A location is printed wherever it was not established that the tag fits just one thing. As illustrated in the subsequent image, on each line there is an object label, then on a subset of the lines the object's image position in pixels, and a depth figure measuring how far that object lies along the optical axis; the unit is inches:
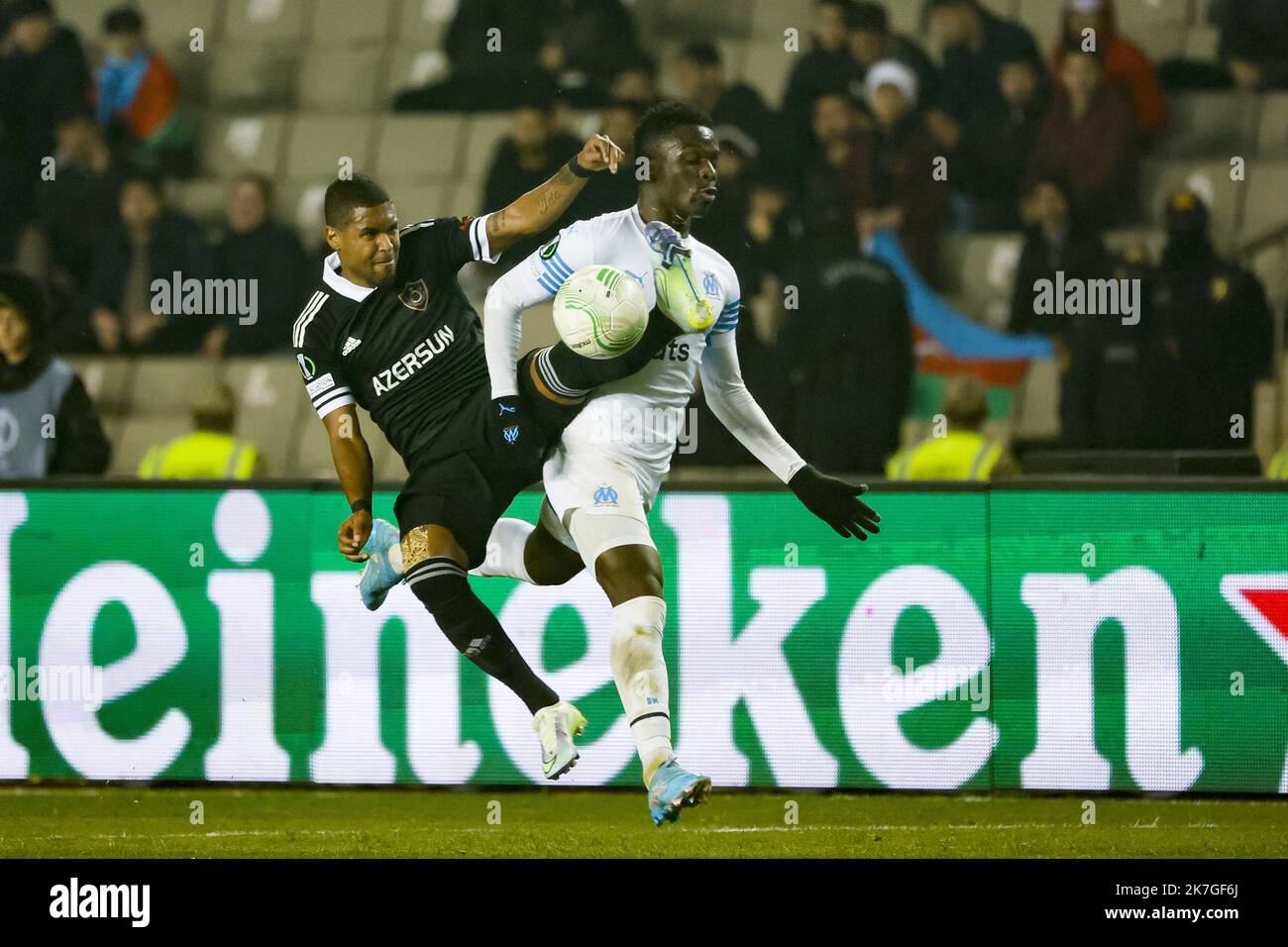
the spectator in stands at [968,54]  656.4
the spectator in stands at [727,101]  626.5
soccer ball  393.7
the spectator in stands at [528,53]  649.6
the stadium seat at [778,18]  689.0
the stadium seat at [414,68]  668.1
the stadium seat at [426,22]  681.6
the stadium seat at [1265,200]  642.2
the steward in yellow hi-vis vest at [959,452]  573.9
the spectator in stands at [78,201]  644.7
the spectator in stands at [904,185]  628.1
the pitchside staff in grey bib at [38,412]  570.6
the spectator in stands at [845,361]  571.2
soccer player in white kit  399.2
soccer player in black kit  418.9
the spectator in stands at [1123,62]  664.4
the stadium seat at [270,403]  591.5
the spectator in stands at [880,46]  658.8
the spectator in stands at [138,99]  687.7
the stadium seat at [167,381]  606.5
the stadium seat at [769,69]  658.2
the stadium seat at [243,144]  668.7
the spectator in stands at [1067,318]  592.4
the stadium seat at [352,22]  686.5
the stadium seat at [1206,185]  647.1
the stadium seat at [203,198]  640.4
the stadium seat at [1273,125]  673.6
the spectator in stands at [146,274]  617.0
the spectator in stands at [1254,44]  684.7
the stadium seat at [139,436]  597.3
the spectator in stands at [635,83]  652.1
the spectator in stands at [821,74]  641.6
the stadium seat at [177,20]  721.0
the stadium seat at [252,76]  689.6
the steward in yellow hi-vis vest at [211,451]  581.3
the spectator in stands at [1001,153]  644.7
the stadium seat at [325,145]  645.9
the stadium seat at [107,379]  600.7
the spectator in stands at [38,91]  688.4
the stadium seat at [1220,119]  676.7
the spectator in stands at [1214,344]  584.4
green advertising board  529.7
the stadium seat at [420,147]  604.4
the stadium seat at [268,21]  699.4
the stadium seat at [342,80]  670.5
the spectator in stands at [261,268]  588.1
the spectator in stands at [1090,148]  642.2
